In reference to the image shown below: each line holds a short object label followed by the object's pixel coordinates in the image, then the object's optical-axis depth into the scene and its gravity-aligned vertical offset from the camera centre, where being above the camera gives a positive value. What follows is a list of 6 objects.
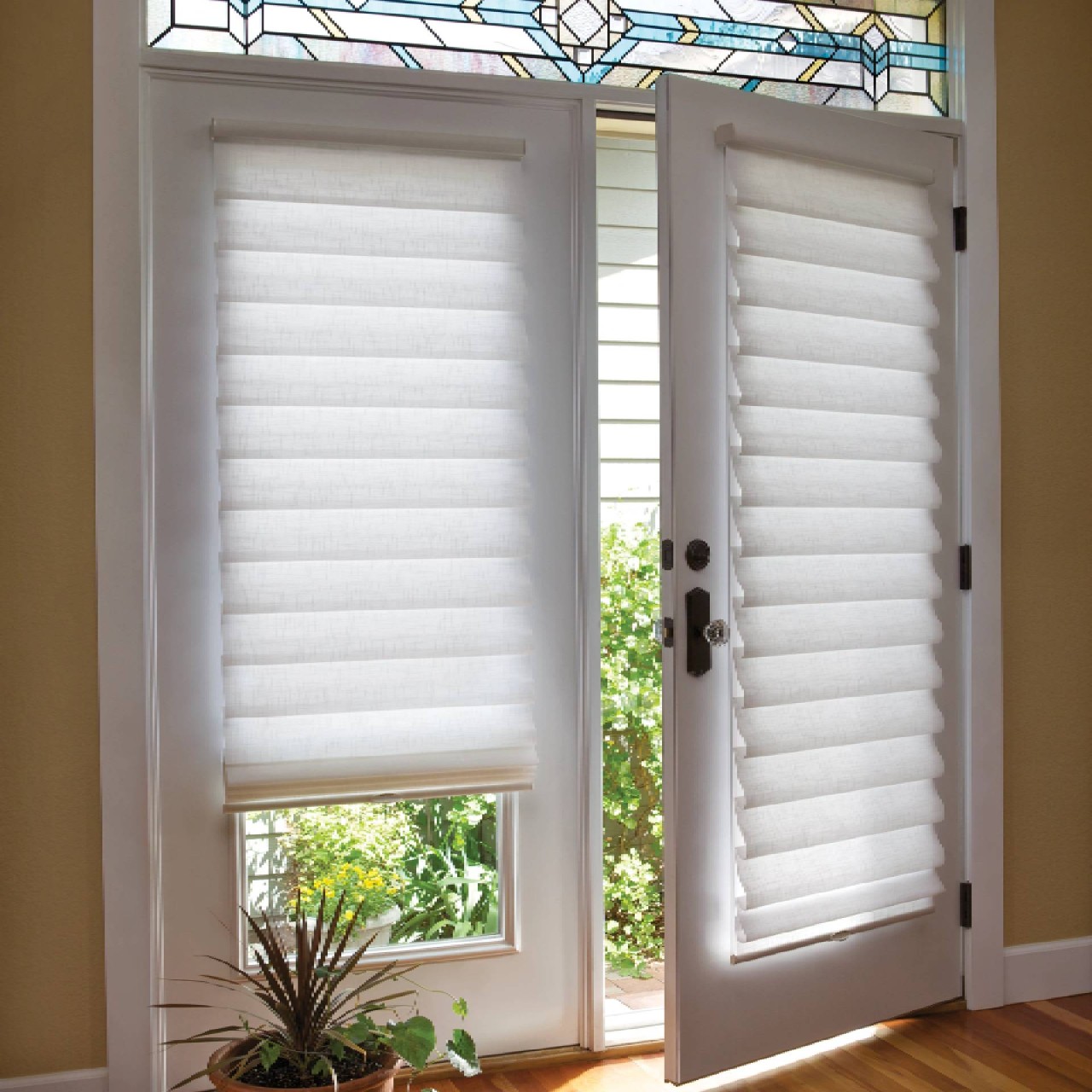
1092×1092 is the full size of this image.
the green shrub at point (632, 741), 3.42 -0.60
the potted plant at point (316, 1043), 1.98 -0.88
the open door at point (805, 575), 2.38 -0.08
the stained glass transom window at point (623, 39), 2.43 +1.12
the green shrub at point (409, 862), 2.47 -0.69
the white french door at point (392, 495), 2.36 +0.12
